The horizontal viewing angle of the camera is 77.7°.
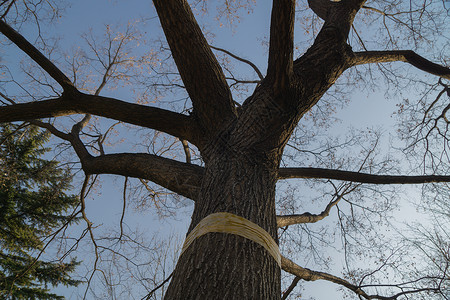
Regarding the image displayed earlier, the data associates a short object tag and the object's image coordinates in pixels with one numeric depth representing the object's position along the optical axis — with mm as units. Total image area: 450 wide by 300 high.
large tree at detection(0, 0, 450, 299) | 1501
